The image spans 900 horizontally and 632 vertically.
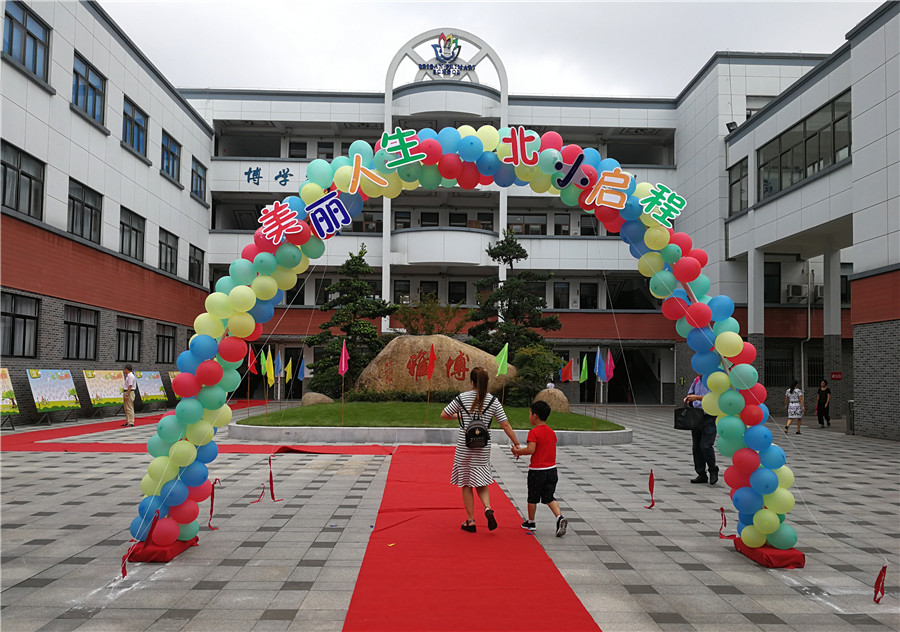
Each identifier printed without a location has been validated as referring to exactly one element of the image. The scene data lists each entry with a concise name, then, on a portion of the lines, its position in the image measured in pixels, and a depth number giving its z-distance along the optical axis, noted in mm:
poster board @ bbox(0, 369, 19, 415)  16869
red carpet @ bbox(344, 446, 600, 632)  4789
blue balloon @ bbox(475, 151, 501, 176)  7816
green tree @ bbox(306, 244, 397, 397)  25264
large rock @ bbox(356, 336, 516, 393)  22359
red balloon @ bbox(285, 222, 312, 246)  7228
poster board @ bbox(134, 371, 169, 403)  25156
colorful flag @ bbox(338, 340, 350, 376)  18984
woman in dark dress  22750
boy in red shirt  7332
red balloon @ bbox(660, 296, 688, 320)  7316
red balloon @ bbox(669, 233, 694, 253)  7469
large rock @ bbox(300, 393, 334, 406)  22516
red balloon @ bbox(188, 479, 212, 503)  6867
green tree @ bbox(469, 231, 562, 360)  26250
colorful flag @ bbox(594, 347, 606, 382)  19281
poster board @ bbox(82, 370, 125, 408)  21438
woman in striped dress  7172
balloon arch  6582
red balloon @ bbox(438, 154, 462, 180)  7762
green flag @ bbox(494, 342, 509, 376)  15620
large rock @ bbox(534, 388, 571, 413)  22062
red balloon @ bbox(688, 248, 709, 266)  7410
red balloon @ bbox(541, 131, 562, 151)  7698
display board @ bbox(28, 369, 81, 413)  18422
